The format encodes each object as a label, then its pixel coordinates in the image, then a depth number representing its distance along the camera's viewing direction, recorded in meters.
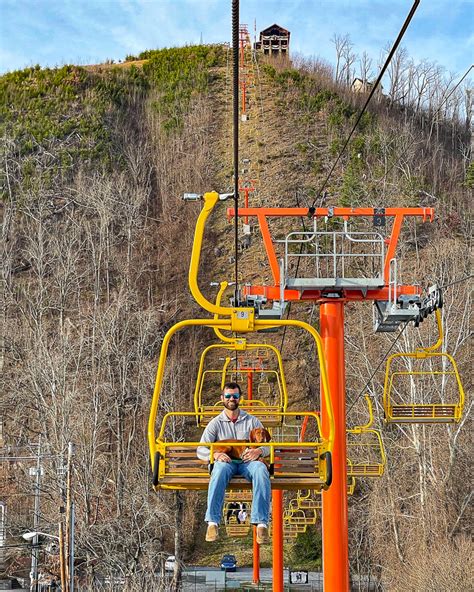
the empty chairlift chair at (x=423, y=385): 38.87
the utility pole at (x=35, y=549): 31.19
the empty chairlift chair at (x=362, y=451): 43.72
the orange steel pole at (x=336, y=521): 16.05
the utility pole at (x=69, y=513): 29.57
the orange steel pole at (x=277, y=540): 25.73
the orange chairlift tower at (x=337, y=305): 16.18
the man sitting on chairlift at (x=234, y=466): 10.22
